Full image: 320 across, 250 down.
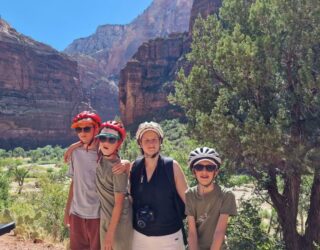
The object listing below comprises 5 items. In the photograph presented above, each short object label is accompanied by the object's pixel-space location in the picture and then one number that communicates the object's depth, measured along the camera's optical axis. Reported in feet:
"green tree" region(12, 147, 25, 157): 288.75
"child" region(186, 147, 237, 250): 9.77
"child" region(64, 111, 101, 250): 11.39
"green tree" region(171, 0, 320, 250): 23.00
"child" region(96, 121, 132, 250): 10.27
